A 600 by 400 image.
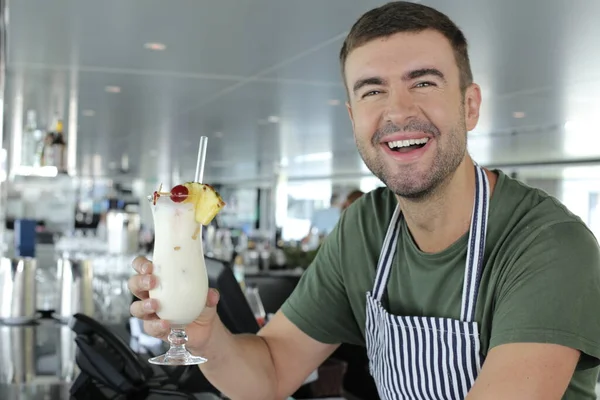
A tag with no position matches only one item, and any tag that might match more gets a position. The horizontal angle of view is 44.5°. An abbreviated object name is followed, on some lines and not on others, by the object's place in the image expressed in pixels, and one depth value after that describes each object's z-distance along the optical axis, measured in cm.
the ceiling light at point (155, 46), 455
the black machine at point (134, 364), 212
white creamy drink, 143
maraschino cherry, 143
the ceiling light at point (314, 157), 1188
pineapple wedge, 143
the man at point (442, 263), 126
